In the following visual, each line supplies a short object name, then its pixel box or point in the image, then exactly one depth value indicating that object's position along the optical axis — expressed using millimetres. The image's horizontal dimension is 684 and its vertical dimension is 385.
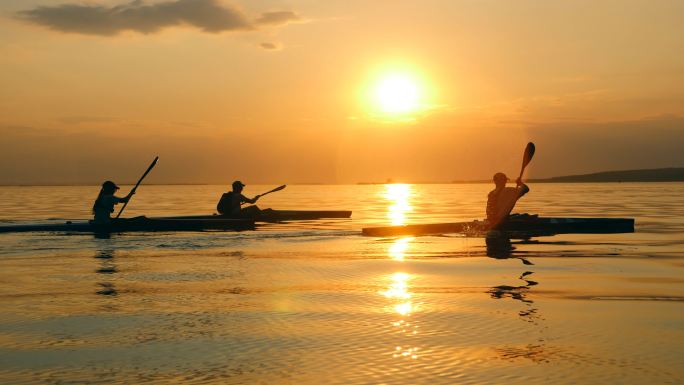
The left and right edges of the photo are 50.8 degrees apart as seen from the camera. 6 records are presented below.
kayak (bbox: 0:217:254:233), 25594
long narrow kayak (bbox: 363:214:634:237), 23891
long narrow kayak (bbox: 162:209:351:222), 29844
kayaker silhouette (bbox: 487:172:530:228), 22008
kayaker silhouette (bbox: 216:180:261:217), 29219
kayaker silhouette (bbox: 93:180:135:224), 25412
